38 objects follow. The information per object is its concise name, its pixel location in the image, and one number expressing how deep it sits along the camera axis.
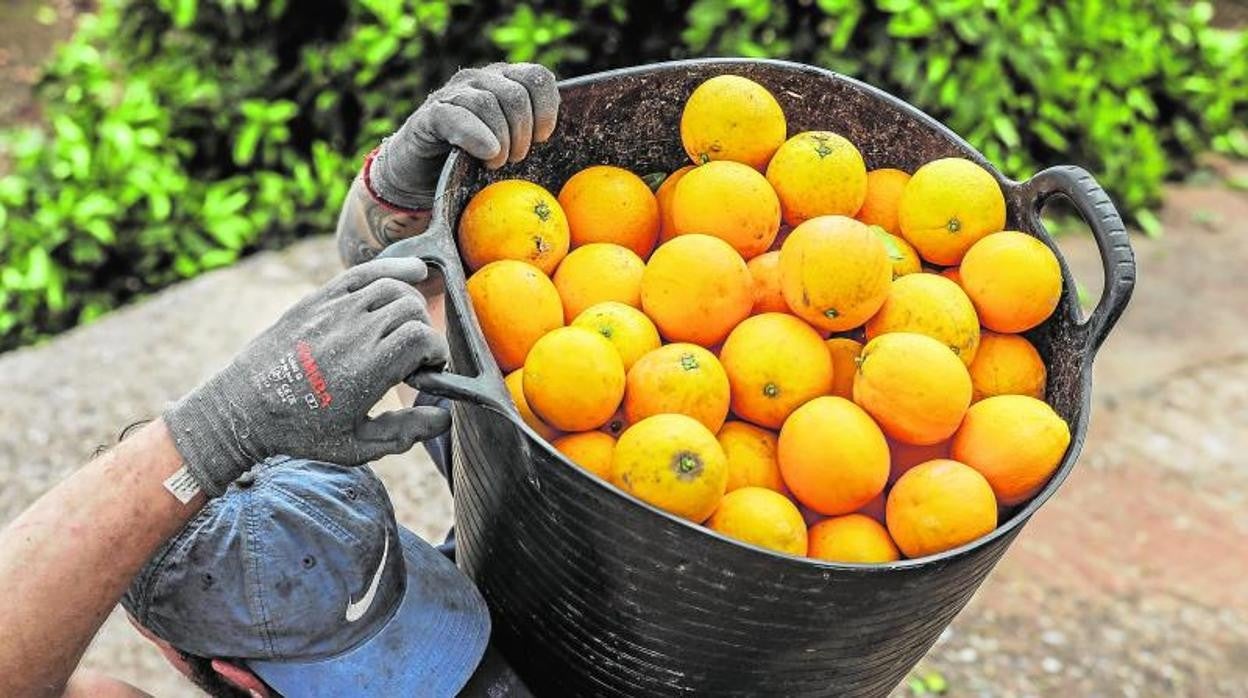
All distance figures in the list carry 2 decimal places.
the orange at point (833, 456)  1.47
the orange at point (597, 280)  1.69
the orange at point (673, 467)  1.39
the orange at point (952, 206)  1.71
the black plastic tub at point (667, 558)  1.35
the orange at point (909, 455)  1.61
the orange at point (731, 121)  1.77
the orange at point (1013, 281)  1.63
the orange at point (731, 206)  1.69
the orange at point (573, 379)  1.47
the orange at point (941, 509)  1.43
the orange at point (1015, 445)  1.49
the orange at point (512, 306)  1.58
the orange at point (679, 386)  1.50
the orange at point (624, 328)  1.59
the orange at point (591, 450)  1.49
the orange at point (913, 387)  1.49
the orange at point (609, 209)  1.79
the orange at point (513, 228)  1.68
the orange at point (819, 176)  1.73
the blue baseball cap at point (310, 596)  1.62
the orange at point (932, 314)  1.61
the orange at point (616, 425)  1.58
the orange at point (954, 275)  1.74
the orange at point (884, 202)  1.83
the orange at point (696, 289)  1.60
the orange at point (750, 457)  1.55
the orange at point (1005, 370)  1.67
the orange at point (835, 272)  1.55
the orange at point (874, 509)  1.57
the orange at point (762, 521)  1.43
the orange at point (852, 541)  1.47
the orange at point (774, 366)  1.56
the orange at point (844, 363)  1.65
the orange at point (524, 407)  1.54
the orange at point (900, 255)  1.74
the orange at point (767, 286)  1.69
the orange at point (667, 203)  1.85
